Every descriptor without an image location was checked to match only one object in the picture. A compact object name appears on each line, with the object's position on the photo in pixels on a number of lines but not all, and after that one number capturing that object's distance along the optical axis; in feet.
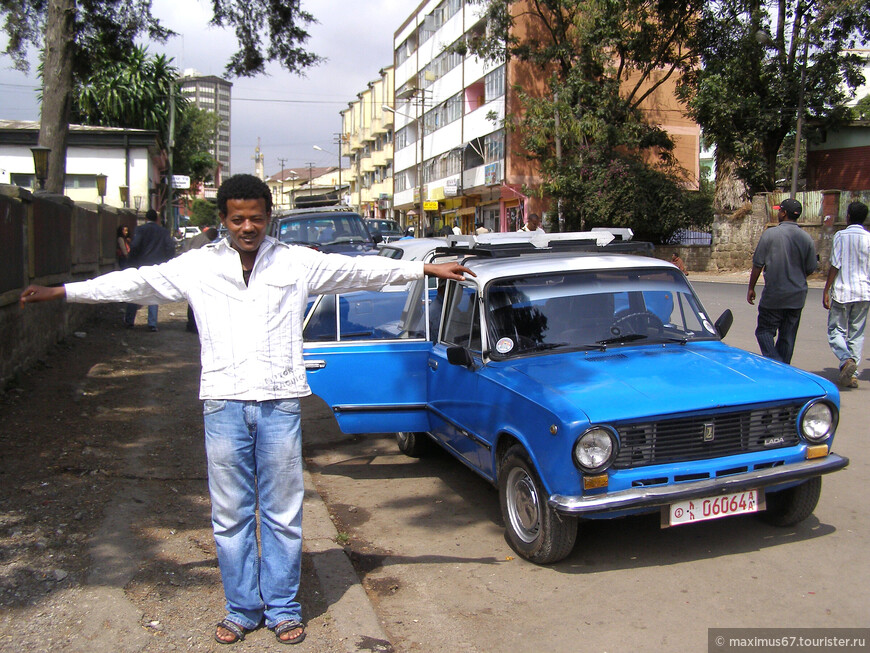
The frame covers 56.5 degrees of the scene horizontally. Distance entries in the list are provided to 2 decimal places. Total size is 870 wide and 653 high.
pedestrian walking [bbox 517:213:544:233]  48.52
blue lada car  13.32
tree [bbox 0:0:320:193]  39.06
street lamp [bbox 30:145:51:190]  39.88
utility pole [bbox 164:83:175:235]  131.34
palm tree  146.92
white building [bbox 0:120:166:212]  112.27
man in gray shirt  25.29
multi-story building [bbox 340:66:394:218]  230.89
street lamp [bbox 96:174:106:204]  87.15
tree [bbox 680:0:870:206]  94.53
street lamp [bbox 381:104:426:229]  166.20
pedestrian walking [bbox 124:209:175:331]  40.93
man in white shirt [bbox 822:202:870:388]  26.71
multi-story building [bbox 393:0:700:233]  133.08
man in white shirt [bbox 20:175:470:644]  10.99
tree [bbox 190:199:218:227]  359.66
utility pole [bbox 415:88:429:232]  165.92
